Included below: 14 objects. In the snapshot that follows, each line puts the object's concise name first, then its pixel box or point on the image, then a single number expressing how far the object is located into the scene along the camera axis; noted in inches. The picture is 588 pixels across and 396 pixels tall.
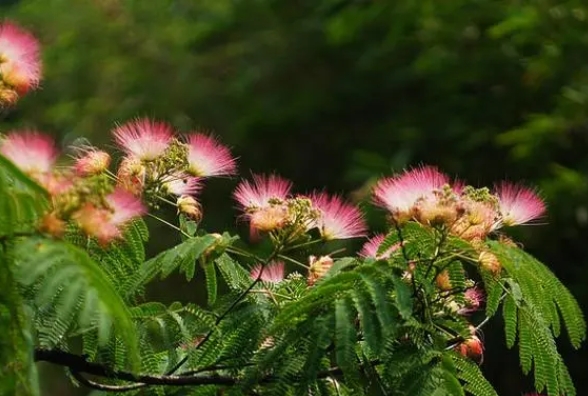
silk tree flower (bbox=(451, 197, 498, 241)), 156.1
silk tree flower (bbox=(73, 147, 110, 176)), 164.1
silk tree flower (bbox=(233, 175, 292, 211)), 163.8
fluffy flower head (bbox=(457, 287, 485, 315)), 168.9
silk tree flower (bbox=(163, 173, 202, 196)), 167.8
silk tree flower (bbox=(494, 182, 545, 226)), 166.2
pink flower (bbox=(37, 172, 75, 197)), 134.5
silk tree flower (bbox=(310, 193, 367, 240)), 164.9
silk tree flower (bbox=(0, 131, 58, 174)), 140.3
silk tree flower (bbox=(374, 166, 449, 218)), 156.1
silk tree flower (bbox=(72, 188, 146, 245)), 134.9
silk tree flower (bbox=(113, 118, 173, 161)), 165.3
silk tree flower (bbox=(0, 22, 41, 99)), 165.9
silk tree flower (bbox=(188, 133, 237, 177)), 169.2
